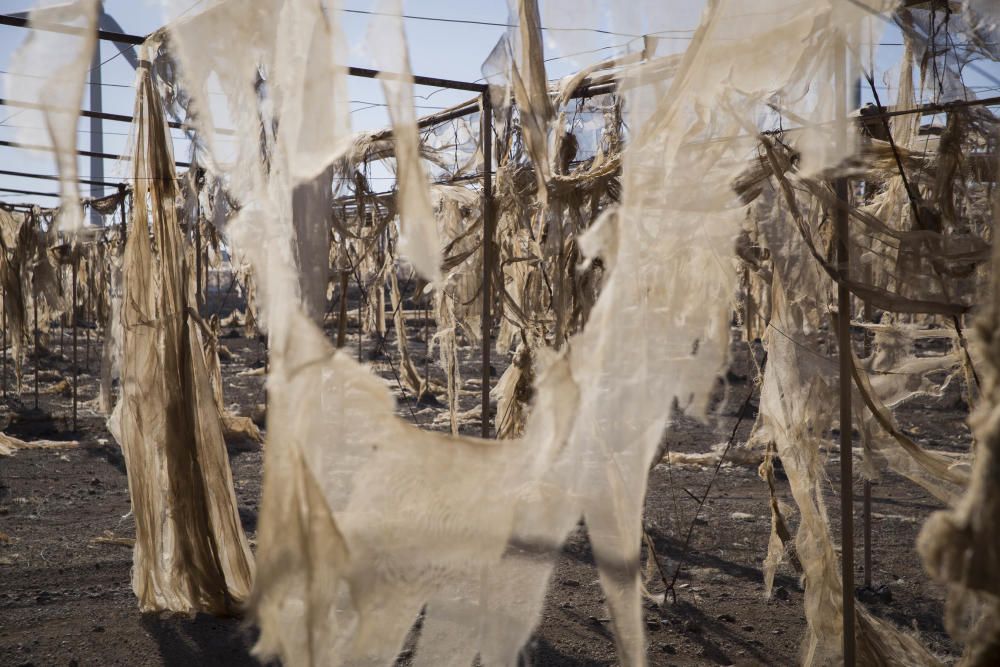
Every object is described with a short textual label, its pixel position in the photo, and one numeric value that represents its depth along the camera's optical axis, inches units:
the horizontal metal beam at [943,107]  99.8
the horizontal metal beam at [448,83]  154.5
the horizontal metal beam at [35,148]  90.0
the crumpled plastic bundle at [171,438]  160.9
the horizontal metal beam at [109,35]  132.8
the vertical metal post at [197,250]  213.6
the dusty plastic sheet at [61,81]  86.3
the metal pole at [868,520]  183.5
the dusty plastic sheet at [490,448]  67.7
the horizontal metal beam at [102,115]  87.5
